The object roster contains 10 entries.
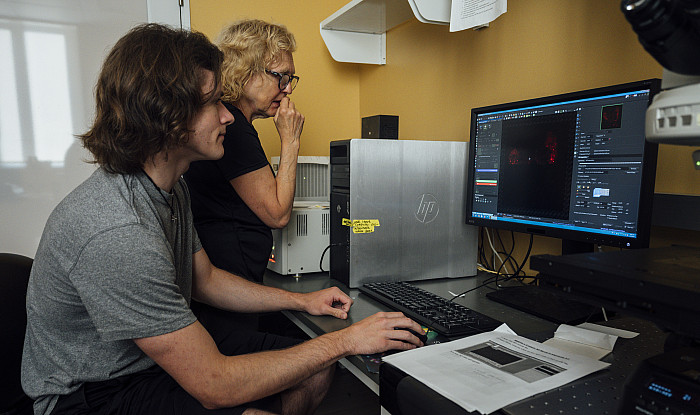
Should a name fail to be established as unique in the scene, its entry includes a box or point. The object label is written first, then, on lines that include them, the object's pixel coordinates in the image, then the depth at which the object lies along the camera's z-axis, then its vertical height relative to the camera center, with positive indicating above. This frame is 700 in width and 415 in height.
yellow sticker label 1.28 -0.18
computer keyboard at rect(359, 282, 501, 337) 0.90 -0.33
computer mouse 0.87 -0.34
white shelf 1.81 +0.61
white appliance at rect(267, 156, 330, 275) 1.48 -0.27
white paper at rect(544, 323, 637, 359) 0.78 -0.32
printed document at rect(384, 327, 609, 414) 0.62 -0.32
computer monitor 0.93 -0.01
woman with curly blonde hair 1.25 -0.02
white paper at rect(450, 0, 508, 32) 1.17 +0.41
